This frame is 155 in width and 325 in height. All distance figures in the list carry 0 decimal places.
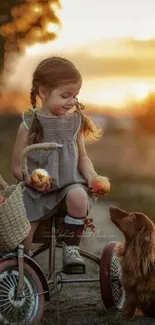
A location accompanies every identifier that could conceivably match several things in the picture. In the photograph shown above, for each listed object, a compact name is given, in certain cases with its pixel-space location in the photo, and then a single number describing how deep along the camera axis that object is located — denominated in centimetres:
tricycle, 539
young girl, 571
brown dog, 589
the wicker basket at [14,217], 527
